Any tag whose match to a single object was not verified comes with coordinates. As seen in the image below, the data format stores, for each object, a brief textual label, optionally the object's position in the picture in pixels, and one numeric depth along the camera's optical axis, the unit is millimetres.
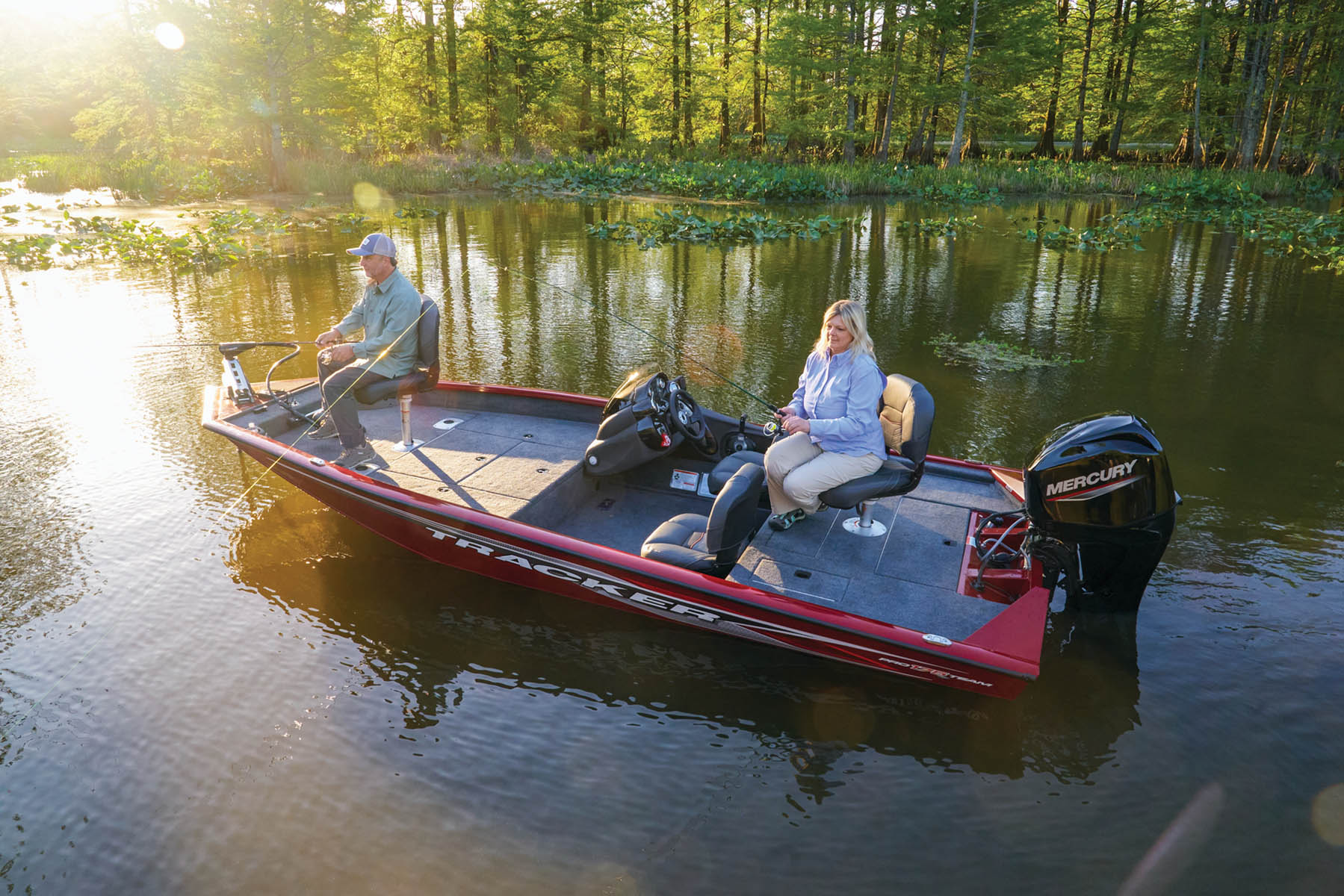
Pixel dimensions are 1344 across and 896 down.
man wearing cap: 6168
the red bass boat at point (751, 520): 4262
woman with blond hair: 4793
